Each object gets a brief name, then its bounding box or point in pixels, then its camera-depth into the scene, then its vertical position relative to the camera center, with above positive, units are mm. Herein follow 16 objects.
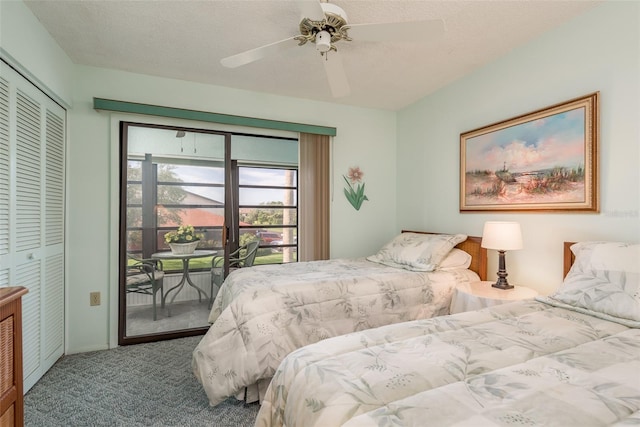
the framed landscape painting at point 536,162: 1964 +389
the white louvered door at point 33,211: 1834 +13
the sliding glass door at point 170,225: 2852 -104
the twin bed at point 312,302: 1817 -592
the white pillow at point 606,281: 1429 -326
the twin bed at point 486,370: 780 -483
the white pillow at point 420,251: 2617 -324
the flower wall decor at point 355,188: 3654 +305
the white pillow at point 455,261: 2641 -394
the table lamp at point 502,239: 2178 -176
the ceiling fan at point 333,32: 1571 +986
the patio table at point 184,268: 3003 -533
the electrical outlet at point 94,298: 2707 -729
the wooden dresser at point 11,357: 1115 -535
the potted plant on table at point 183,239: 2988 -249
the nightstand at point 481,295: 2053 -541
